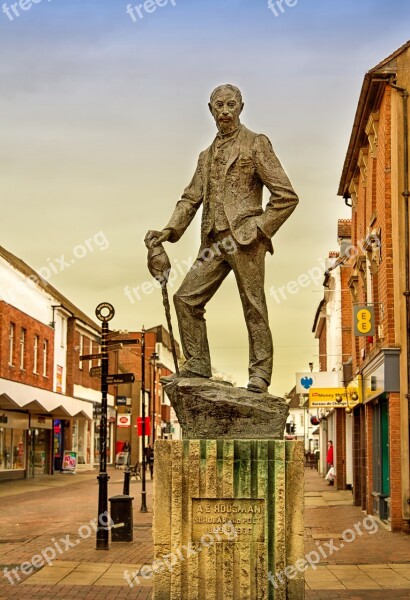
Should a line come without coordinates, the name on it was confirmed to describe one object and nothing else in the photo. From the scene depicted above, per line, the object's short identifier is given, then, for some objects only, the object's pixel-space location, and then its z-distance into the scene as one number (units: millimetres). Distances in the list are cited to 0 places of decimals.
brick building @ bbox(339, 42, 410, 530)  19172
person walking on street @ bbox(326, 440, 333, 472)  42906
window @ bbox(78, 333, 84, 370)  58531
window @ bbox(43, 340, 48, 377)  49300
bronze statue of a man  8898
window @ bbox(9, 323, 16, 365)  42547
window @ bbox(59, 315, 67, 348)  54312
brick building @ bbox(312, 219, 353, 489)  34250
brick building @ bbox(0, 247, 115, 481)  41031
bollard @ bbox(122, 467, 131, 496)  22031
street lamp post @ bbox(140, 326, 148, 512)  24919
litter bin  17516
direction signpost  16562
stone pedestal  8156
